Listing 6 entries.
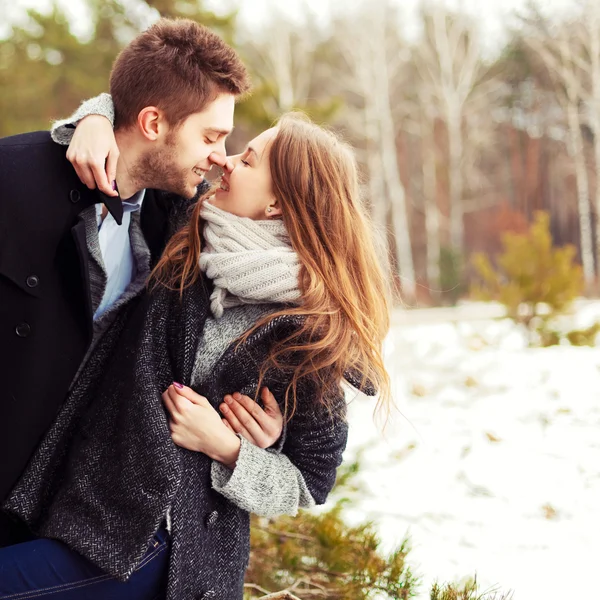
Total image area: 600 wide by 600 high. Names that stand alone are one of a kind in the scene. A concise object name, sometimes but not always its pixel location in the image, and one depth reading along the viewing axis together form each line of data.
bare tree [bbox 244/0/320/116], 17.39
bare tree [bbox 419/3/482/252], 17.88
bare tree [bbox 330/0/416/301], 17.72
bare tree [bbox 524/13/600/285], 16.80
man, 1.99
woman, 1.82
